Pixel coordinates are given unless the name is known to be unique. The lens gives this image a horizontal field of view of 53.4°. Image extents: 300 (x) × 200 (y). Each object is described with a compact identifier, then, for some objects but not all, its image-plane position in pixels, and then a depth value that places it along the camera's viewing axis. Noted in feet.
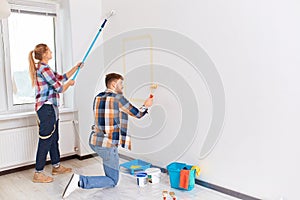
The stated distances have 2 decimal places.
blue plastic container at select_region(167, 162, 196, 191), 9.00
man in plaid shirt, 8.41
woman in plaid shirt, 9.96
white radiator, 10.68
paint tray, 10.70
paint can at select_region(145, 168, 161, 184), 9.76
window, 11.19
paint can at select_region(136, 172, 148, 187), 9.55
